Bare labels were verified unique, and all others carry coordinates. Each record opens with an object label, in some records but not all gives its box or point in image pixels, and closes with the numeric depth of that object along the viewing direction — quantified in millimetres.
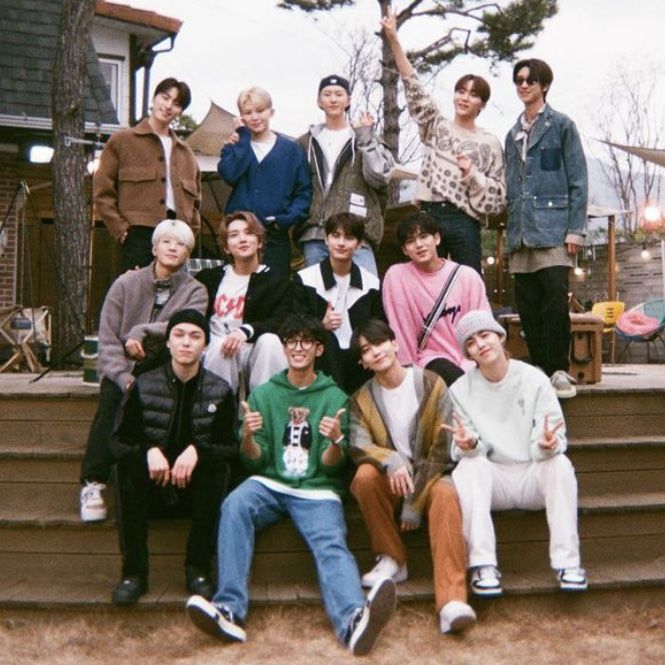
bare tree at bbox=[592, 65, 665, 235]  25938
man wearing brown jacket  4730
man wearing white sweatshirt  3309
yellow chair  11648
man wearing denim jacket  4316
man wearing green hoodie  3088
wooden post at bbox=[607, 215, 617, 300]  11953
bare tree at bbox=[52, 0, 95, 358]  7875
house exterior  9422
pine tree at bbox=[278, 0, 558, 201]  13773
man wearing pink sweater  4051
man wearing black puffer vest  3293
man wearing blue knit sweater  4566
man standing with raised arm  4496
